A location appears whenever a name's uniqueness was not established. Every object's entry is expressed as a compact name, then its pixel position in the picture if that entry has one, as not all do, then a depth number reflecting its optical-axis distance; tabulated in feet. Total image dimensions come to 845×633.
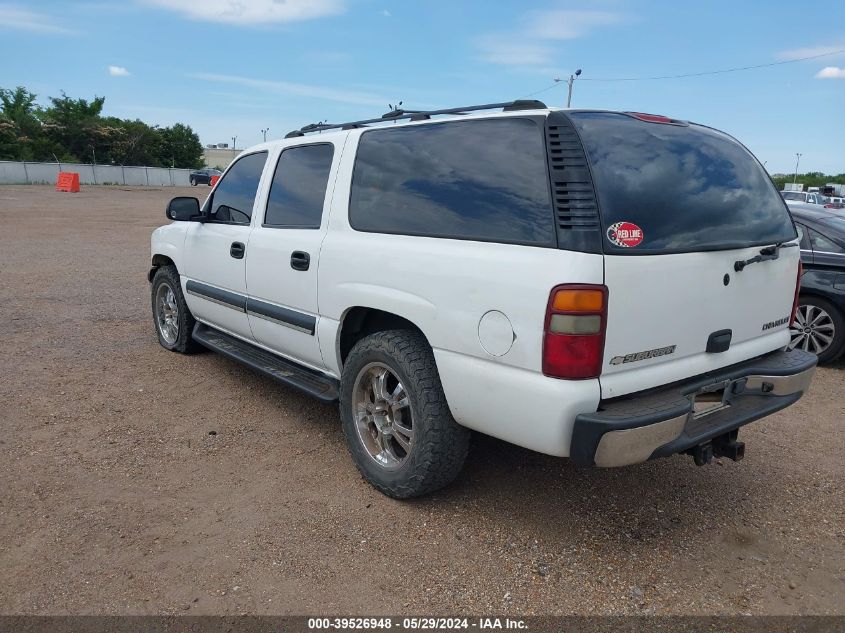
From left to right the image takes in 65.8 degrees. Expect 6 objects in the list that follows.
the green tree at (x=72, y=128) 191.83
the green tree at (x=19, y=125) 174.29
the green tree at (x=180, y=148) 227.81
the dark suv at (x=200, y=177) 185.78
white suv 8.50
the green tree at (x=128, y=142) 202.69
